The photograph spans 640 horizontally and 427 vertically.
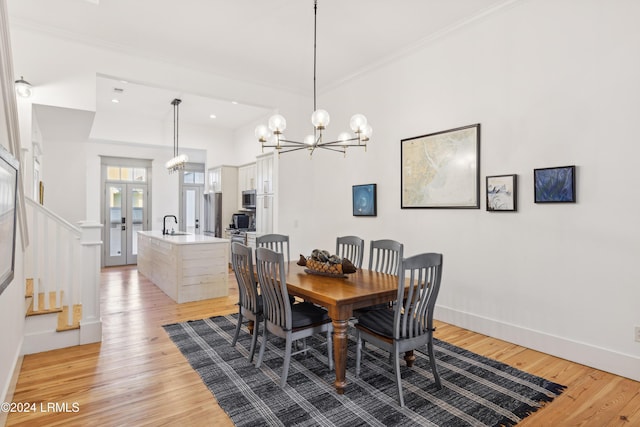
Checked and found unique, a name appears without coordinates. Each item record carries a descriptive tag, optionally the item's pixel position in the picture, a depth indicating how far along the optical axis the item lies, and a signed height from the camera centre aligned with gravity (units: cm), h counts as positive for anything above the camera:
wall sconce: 352 +125
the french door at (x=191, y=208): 859 +6
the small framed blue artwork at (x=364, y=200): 477 +16
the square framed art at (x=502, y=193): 327 +18
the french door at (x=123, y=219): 766 -21
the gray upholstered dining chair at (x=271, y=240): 377 -32
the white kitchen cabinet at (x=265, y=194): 647 +33
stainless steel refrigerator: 786 -10
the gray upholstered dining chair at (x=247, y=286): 281 -65
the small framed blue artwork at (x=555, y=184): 288 +24
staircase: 306 -87
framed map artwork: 362 +47
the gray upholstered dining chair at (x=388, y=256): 314 -44
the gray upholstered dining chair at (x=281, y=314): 249 -81
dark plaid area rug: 212 -126
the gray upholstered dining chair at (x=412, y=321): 225 -76
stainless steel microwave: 738 +25
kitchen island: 471 -81
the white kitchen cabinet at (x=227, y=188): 785 +52
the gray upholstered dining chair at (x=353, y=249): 366 -41
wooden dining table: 238 -60
